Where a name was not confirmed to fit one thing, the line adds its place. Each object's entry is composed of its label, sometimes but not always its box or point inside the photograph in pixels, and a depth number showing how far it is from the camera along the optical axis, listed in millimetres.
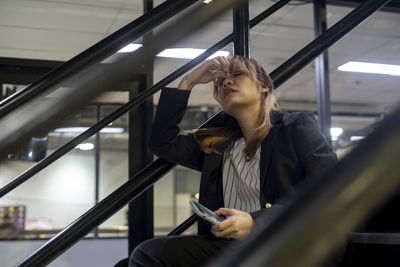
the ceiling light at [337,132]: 6621
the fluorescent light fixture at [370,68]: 4922
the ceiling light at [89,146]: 3922
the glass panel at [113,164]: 3612
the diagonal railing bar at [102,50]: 946
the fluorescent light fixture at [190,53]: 3815
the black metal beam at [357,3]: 3918
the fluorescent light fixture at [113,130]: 4400
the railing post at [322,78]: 3780
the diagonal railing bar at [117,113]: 1476
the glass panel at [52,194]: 3963
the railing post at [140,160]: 3090
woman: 1203
